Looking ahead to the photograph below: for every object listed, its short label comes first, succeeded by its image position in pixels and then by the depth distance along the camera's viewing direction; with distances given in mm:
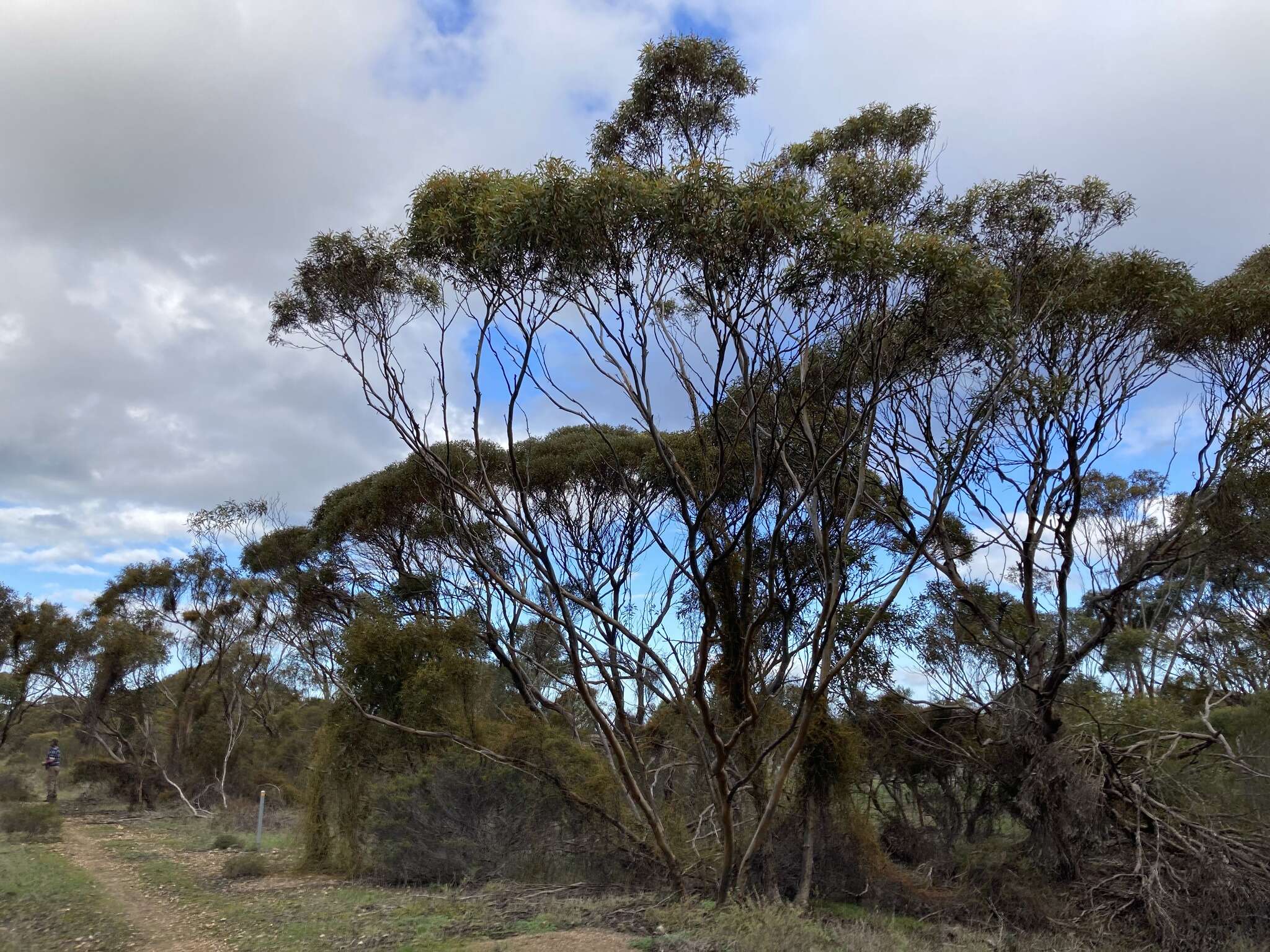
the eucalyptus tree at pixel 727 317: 8984
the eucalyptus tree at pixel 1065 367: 12383
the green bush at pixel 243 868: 13695
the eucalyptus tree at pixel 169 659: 26969
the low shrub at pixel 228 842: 17375
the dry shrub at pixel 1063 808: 12023
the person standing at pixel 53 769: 24484
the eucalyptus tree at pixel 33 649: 27359
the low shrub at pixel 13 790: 23891
